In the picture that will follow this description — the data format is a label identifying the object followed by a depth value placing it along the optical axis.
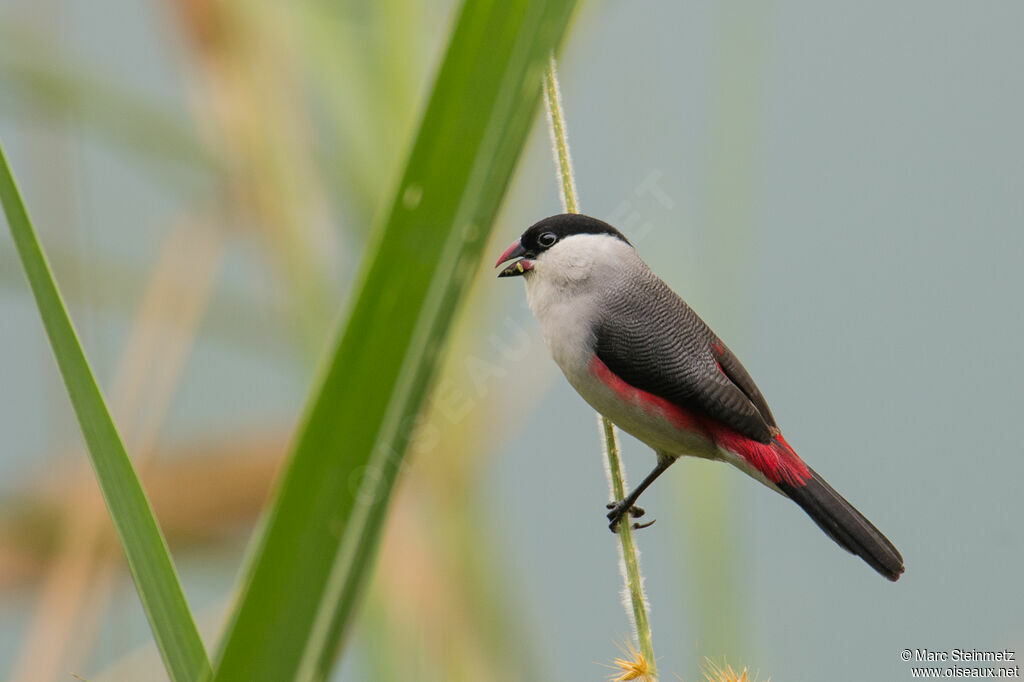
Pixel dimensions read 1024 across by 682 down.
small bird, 3.57
